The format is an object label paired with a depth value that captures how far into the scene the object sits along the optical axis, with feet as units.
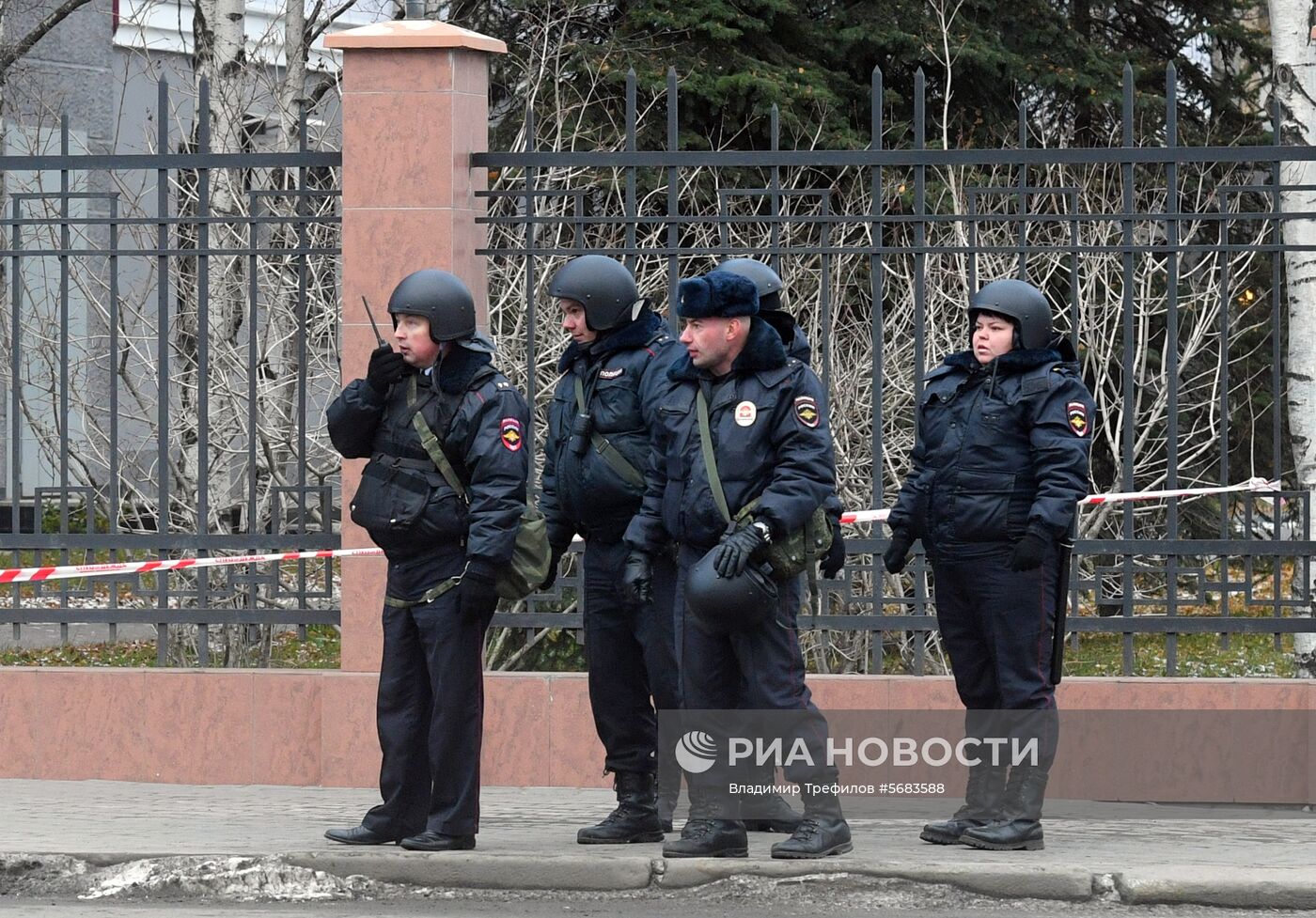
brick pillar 52.75
